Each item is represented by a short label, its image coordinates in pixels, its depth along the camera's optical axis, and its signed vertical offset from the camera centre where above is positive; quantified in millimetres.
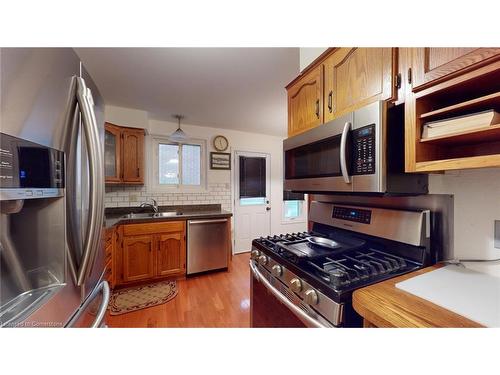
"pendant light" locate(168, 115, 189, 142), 2594 +654
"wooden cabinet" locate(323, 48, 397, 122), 787 +501
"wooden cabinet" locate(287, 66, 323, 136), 1126 +534
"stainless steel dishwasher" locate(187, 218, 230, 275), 2547 -840
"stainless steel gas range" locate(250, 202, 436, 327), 705 -366
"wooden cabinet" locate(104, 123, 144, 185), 2453 +398
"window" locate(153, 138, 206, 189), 3098 +344
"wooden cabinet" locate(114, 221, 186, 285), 2213 -830
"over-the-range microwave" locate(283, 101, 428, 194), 770 +137
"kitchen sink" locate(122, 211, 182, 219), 2521 -433
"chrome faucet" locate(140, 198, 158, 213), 2830 -307
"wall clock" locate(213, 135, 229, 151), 3421 +759
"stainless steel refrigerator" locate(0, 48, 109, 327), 446 -20
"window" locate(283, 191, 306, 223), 4141 -521
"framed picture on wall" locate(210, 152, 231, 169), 3406 +444
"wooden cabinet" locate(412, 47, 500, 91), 550 +392
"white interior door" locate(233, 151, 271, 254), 3625 -538
